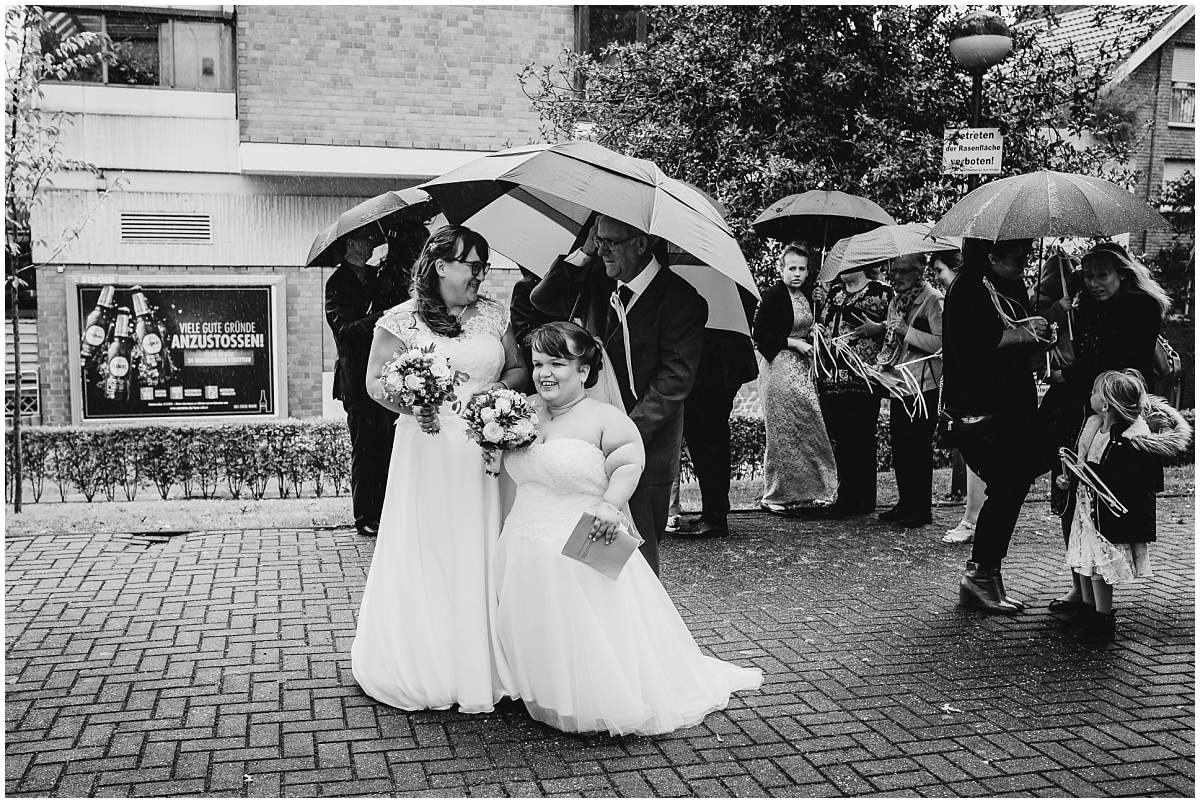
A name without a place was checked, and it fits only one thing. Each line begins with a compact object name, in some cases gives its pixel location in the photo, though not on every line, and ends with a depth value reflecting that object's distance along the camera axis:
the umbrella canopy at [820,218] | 8.98
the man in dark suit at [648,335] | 5.17
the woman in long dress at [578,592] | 4.62
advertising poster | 14.62
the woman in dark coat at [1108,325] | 6.18
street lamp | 9.16
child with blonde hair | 6.05
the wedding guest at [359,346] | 8.20
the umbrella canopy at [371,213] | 7.29
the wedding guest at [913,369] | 8.82
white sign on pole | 9.12
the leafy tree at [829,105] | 10.06
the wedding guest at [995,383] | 6.45
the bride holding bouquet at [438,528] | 4.98
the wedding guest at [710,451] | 8.66
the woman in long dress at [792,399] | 9.32
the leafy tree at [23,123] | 8.62
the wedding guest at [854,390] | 9.25
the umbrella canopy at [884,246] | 8.42
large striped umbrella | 4.54
